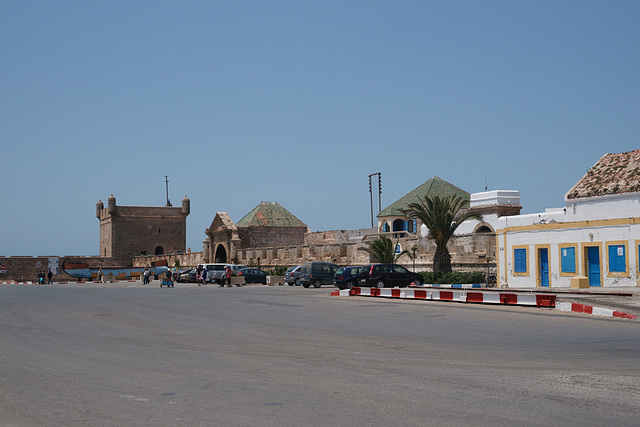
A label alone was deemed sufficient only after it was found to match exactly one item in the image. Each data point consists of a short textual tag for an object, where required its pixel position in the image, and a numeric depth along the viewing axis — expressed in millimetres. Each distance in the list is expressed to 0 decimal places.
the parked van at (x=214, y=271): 54500
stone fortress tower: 99188
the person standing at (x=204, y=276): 54406
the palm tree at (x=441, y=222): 38156
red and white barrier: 21219
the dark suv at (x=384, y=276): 33438
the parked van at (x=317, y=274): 42625
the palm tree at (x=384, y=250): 44438
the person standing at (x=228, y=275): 46209
